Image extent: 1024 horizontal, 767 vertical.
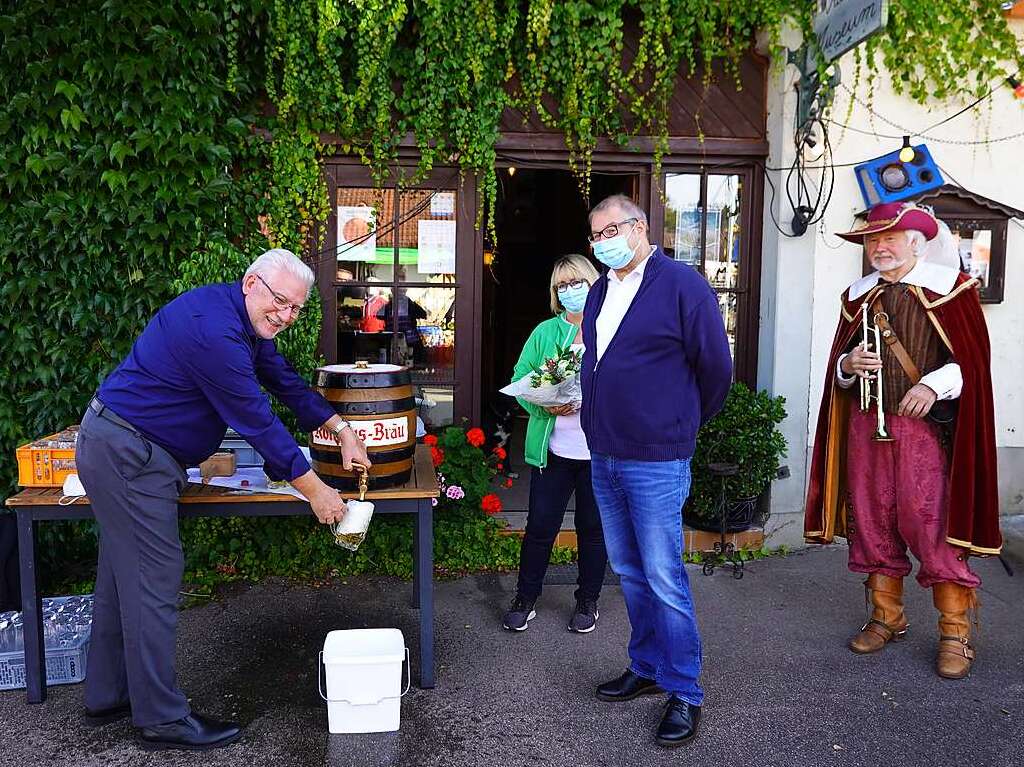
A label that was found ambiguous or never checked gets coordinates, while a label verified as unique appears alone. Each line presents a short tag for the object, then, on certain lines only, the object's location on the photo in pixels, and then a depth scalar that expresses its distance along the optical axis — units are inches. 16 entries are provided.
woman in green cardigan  166.7
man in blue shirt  123.3
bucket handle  137.1
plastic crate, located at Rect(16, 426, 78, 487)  143.1
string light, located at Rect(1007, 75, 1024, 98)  217.8
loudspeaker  216.7
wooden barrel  139.4
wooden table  137.6
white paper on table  141.6
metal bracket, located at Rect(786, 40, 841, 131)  203.5
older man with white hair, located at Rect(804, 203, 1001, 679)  153.3
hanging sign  169.0
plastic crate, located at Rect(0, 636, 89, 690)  147.3
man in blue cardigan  128.6
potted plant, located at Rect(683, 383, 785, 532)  212.1
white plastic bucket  129.9
